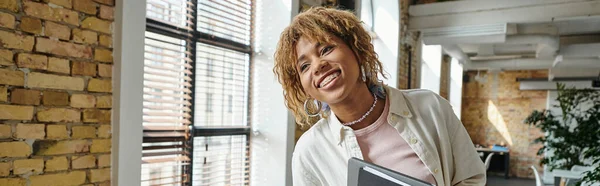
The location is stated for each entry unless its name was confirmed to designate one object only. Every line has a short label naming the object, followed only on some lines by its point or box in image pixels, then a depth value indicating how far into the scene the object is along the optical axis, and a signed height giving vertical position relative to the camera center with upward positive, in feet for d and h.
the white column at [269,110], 9.85 -0.44
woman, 3.71 -0.19
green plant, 18.25 -1.61
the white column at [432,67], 24.98 +1.79
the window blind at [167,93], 7.39 -0.06
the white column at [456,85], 33.58 +0.96
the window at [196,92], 7.52 -0.03
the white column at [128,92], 5.82 -0.04
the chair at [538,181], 16.01 -3.28
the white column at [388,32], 16.70 +2.63
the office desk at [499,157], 32.94 -4.97
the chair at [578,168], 18.76 -3.21
